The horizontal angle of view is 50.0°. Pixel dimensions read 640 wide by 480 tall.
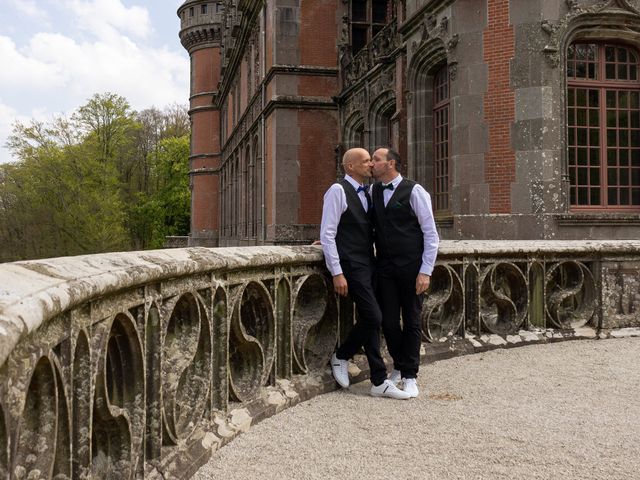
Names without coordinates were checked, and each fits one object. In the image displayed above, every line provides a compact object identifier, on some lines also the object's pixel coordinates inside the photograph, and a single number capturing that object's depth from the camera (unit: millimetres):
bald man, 4863
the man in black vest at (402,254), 4992
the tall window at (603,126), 11469
